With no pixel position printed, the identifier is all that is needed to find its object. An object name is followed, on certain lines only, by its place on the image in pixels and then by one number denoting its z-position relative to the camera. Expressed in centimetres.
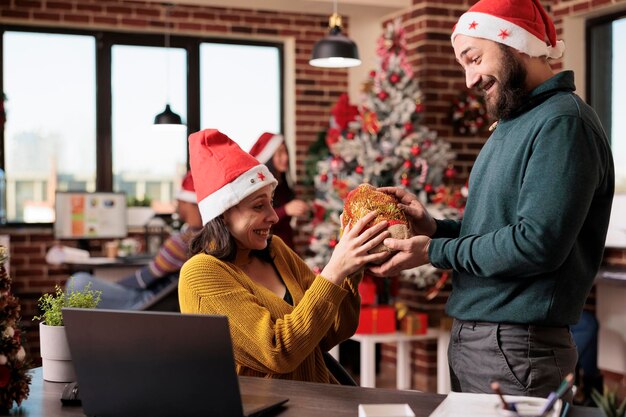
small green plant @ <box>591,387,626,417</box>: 140
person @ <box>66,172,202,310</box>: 450
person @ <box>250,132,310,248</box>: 538
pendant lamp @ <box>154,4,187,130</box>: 691
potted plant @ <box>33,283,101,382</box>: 204
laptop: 154
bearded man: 196
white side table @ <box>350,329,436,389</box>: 507
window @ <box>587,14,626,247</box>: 585
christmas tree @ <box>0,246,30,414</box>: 174
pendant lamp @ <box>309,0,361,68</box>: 545
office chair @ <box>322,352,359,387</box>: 232
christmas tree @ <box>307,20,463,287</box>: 548
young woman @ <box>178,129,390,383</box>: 203
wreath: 583
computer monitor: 715
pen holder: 145
